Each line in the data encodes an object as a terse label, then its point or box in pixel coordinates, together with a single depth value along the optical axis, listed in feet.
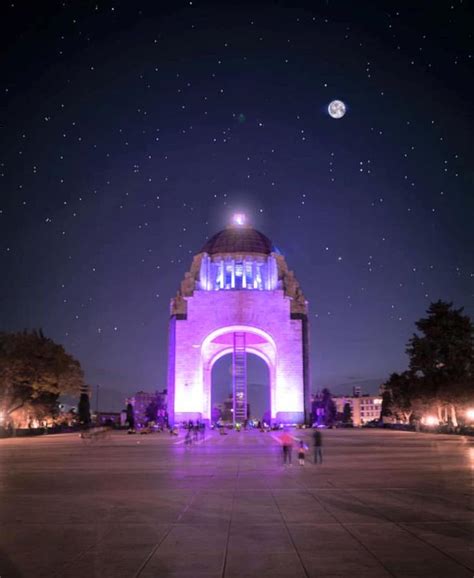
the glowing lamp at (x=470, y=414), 160.39
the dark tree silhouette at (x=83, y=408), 263.29
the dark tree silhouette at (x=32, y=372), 157.07
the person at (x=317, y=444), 64.28
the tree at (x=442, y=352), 154.92
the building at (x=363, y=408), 607.37
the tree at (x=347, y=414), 490.08
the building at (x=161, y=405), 275.61
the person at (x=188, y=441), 100.62
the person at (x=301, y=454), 60.54
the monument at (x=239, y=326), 241.76
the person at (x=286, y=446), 62.04
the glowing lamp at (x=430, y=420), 203.86
